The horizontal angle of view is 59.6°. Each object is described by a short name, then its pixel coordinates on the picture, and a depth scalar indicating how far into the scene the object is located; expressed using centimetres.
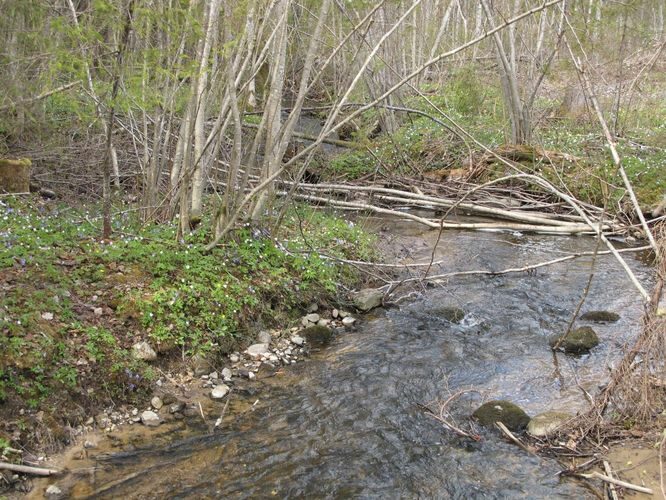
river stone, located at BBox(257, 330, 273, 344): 614
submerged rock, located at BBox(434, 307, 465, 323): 692
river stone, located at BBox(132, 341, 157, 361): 509
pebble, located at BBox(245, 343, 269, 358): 591
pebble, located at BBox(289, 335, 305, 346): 630
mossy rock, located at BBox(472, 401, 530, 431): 468
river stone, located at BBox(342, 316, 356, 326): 686
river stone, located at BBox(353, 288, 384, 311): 719
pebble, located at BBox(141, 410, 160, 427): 467
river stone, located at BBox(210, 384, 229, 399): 517
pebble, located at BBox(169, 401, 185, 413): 485
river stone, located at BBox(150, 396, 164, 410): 488
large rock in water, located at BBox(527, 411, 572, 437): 452
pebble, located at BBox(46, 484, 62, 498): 374
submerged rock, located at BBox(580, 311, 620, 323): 672
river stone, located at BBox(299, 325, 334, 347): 641
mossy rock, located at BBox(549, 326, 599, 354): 598
